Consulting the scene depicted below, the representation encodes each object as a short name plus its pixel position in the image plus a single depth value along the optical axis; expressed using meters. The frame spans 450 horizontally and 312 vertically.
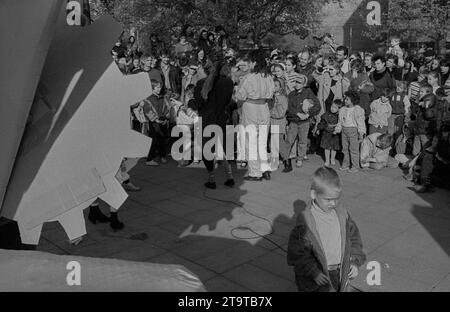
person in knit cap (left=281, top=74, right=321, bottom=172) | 7.84
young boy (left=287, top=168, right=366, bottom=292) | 2.90
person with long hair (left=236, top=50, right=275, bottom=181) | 6.96
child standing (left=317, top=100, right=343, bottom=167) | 7.89
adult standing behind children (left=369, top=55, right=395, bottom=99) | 8.44
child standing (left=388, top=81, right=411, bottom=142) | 8.08
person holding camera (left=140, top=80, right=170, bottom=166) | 8.03
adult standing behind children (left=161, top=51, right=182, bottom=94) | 10.75
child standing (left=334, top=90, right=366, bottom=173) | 7.64
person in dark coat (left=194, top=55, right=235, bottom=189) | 6.82
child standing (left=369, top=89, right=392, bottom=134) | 7.83
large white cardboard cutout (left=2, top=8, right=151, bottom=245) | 1.97
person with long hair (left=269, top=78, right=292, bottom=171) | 7.86
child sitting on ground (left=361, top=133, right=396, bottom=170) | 7.74
